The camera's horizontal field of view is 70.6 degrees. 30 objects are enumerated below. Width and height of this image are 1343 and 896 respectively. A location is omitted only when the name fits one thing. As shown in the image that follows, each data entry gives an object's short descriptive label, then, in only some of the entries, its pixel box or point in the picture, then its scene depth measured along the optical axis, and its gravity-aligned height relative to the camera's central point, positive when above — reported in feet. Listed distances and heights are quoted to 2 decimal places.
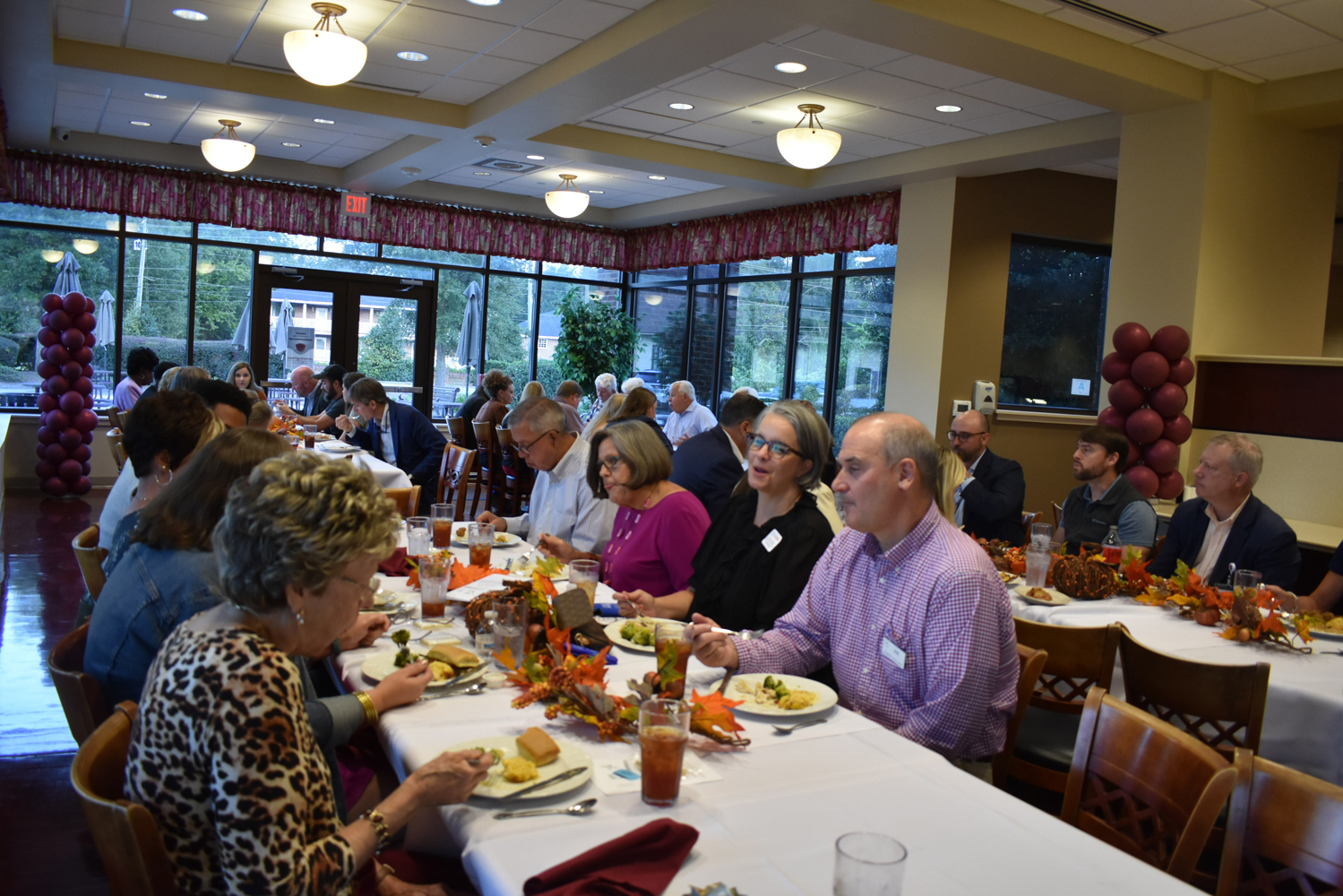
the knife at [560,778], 5.02 -2.16
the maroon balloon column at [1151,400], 18.48 +0.47
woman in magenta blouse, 10.87 -1.42
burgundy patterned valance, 29.91 +5.56
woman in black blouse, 9.09 -1.40
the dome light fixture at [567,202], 28.40 +5.41
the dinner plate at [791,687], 6.38 -2.09
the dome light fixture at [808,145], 20.30 +5.45
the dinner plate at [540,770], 5.02 -2.15
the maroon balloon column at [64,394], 29.25 -1.42
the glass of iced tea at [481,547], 10.40 -1.86
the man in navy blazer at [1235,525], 12.65 -1.30
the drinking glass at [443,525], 11.27 -1.78
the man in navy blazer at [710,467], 15.51 -1.22
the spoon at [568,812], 4.89 -2.21
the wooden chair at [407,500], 14.84 -2.01
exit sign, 33.53 +5.77
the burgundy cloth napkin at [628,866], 4.14 -2.16
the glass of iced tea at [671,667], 6.10 -1.80
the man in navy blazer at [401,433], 22.91 -1.46
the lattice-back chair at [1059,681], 8.73 -2.54
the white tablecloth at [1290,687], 8.36 -2.28
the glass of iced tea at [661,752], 4.98 -1.90
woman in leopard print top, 4.28 -1.62
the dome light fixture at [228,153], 24.59 +5.37
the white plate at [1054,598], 11.46 -2.22
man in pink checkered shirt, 6.76 -1.60
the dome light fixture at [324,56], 16.10 +5.29
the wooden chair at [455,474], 19.44 -2.13
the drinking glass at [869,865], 3.79 -1.85
